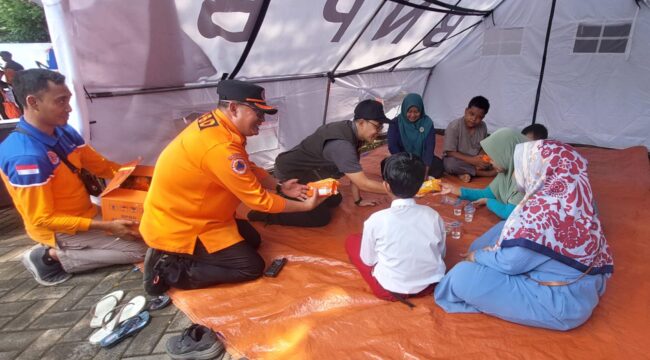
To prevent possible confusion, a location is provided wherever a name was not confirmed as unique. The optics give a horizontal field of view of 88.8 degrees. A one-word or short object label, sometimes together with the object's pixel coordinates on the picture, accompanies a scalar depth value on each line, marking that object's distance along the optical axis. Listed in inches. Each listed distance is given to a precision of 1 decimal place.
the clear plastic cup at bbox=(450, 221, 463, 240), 116.5
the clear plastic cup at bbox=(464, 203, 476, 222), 129.3
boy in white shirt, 74.5
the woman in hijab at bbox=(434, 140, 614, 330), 68.3
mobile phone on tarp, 98.0
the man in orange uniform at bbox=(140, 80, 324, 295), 80.4
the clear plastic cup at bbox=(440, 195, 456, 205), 145.1
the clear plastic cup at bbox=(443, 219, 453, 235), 118.5
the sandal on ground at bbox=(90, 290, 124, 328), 82.4
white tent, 110.9
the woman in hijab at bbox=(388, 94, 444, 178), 164.2
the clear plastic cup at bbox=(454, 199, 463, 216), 134.5
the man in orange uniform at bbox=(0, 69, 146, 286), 83.2
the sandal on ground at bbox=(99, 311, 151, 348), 75.9
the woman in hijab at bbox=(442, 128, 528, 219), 108.7
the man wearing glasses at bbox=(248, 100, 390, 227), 113.3
